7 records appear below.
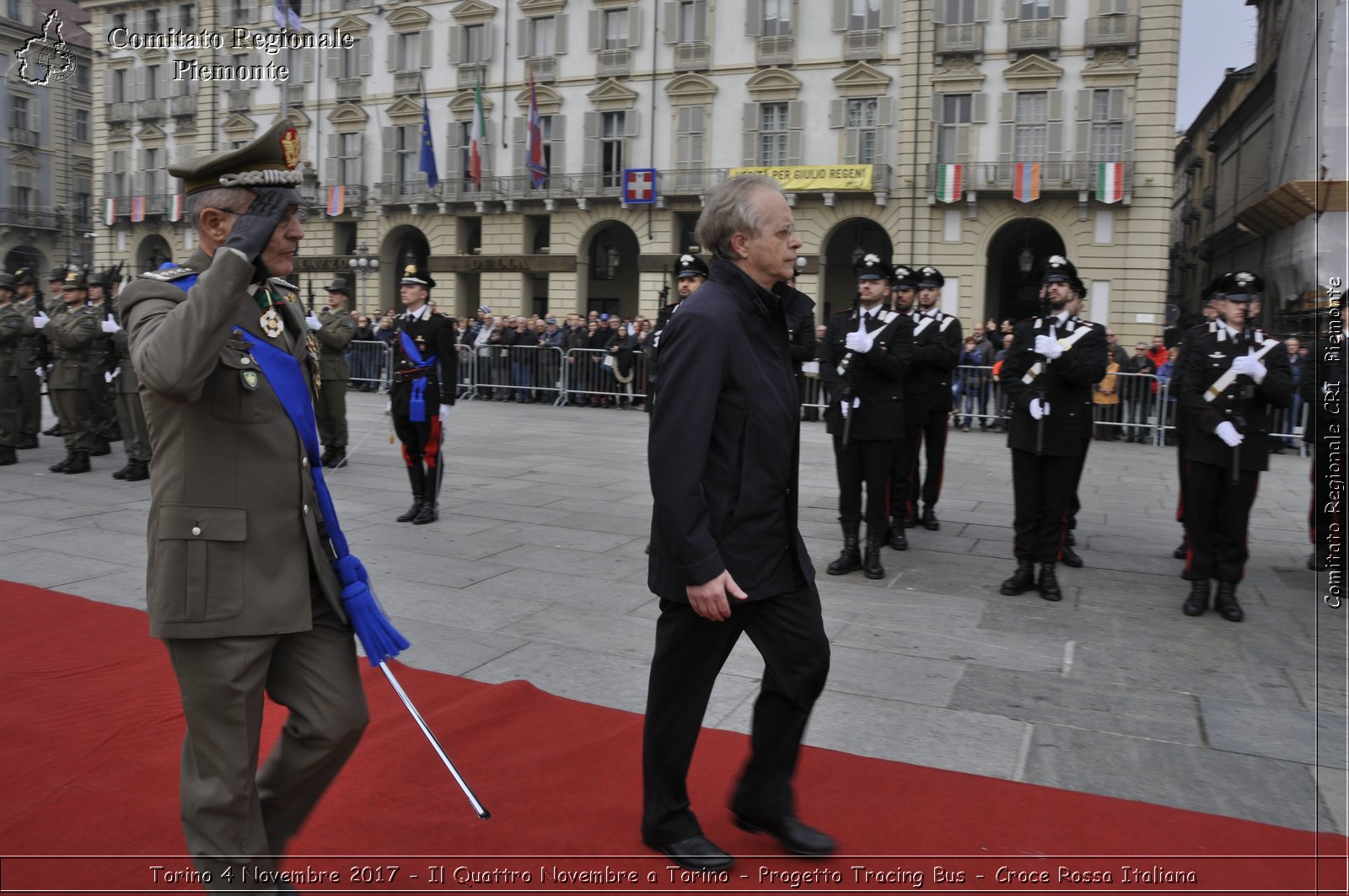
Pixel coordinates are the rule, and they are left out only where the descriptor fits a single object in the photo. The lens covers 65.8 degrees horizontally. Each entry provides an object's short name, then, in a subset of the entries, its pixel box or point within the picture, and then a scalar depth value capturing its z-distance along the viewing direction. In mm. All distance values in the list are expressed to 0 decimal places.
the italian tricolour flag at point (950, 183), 27734
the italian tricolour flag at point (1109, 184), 26312
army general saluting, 2404
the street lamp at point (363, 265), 29911
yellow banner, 28859
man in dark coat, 2875
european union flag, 31719
